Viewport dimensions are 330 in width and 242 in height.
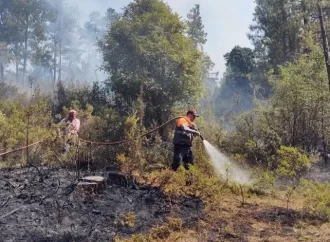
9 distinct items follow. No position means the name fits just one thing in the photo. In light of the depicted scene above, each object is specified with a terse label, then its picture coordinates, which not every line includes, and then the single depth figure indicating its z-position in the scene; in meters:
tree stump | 6.65
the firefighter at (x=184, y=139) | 8.53
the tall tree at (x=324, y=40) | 11.40
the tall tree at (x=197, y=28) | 37.92
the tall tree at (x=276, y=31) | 22.81
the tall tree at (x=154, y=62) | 14.06
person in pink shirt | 8.10
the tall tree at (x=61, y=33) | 37.83
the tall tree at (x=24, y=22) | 33.09
